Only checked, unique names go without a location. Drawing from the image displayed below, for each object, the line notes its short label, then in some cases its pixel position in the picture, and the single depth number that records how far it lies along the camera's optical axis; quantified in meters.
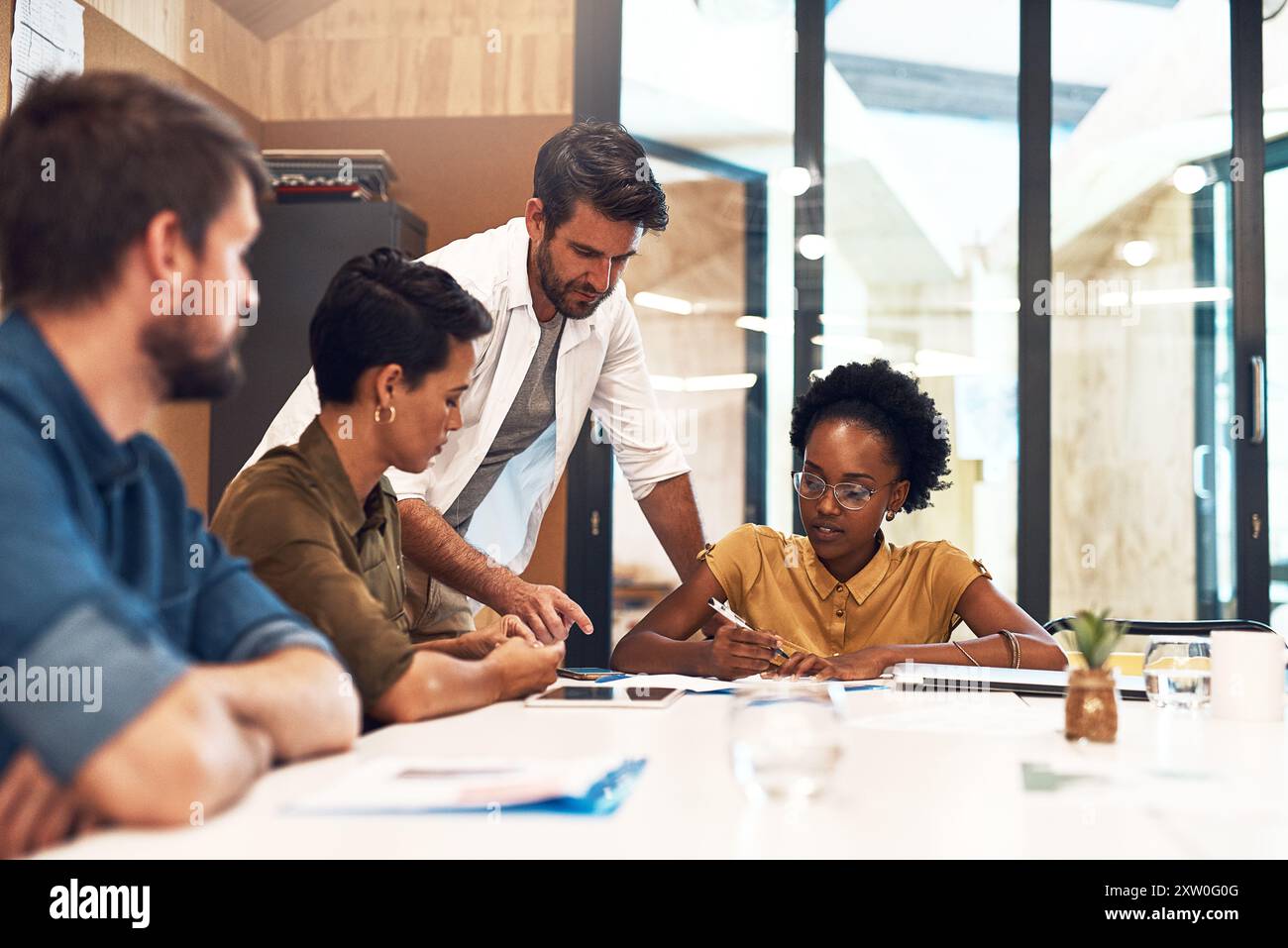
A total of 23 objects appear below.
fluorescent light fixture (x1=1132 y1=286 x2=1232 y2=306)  4.08
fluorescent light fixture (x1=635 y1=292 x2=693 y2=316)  4.17
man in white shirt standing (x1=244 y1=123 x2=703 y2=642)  2.23
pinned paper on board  2.81
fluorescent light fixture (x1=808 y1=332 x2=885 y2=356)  4.14
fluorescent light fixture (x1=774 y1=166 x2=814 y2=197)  4.14
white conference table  0.86
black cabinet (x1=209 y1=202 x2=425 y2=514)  3.66
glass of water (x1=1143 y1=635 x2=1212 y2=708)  1.68
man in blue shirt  0.85
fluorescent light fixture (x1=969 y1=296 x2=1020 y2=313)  4.12
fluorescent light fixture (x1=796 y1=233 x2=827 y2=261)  4.15
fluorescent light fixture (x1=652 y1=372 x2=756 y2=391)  4.15
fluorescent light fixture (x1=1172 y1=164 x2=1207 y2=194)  4.11
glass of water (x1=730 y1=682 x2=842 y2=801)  1.00
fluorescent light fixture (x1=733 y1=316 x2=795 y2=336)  4.14
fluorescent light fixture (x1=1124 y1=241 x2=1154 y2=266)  4.13
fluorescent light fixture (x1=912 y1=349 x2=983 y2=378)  4.13
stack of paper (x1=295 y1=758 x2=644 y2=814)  0.95
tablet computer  1.63
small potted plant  1.36
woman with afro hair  2.34
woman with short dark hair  1.44
